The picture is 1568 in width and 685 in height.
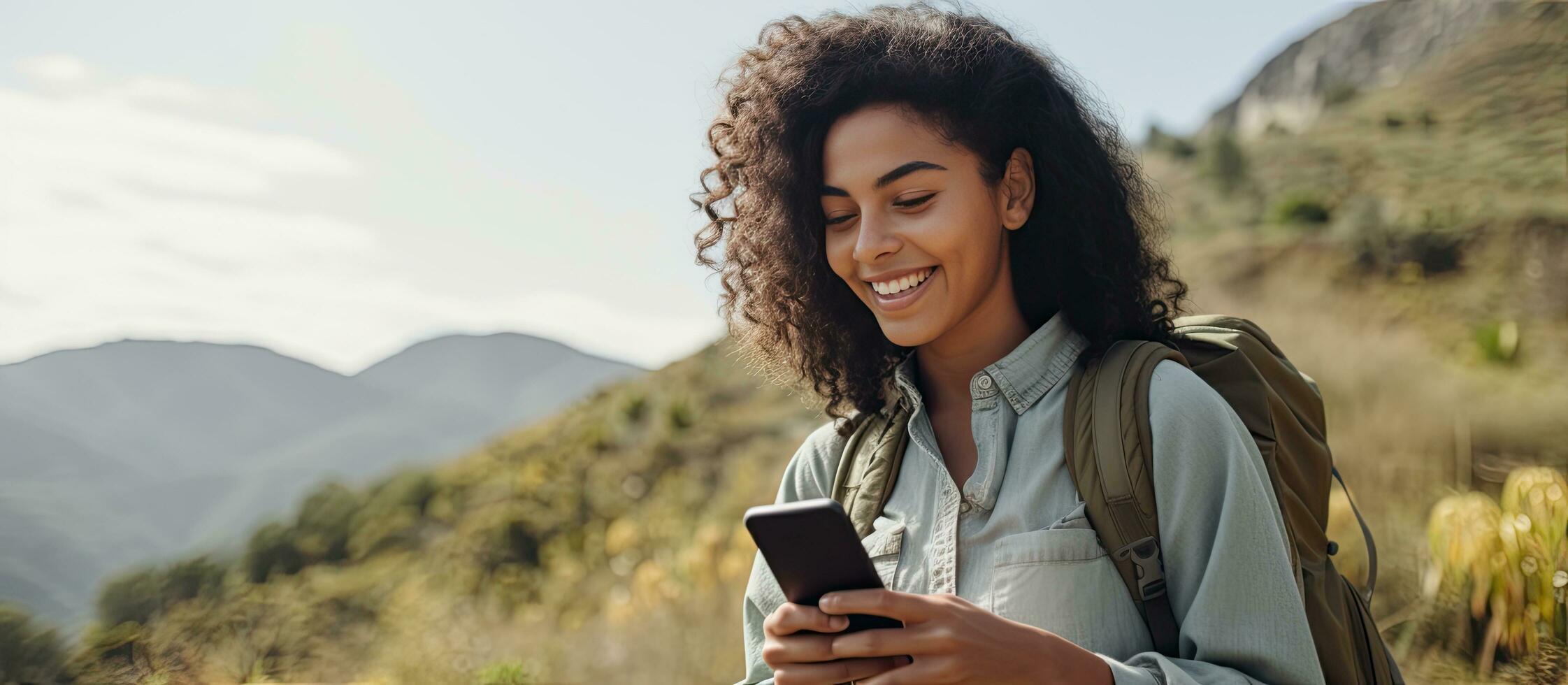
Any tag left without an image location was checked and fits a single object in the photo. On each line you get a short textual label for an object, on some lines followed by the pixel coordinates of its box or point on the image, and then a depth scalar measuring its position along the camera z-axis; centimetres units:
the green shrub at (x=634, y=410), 1209
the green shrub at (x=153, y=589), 655
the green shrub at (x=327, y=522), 849
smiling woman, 151
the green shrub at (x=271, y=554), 790
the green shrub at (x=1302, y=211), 1488
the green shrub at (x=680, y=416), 1150
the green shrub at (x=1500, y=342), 798
